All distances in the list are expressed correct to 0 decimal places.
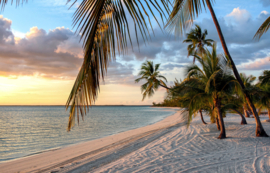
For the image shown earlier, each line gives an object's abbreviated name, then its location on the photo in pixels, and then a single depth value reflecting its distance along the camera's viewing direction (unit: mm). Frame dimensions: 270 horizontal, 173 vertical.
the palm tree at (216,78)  8344
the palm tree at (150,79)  15969
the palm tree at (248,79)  14906
